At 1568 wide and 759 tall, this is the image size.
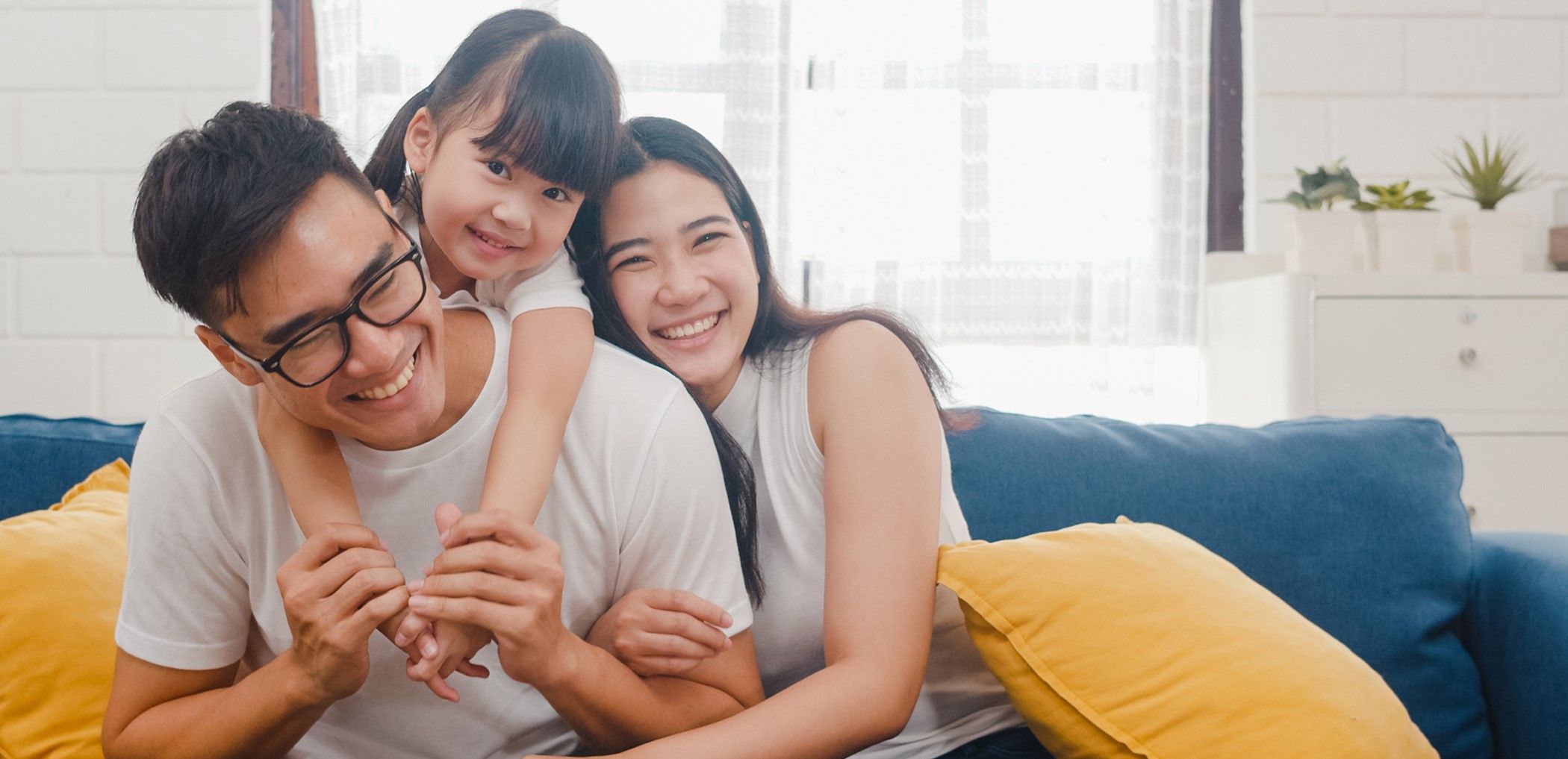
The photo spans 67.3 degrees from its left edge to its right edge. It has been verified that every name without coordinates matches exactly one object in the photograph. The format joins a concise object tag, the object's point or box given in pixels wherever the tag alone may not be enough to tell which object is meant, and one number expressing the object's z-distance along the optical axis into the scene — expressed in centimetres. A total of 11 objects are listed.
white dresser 241
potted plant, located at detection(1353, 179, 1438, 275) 256
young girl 122
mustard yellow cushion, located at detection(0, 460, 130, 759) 136
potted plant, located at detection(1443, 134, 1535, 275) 255
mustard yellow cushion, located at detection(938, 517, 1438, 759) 117
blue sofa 159
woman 129
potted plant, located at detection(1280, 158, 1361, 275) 257
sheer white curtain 282
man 100
